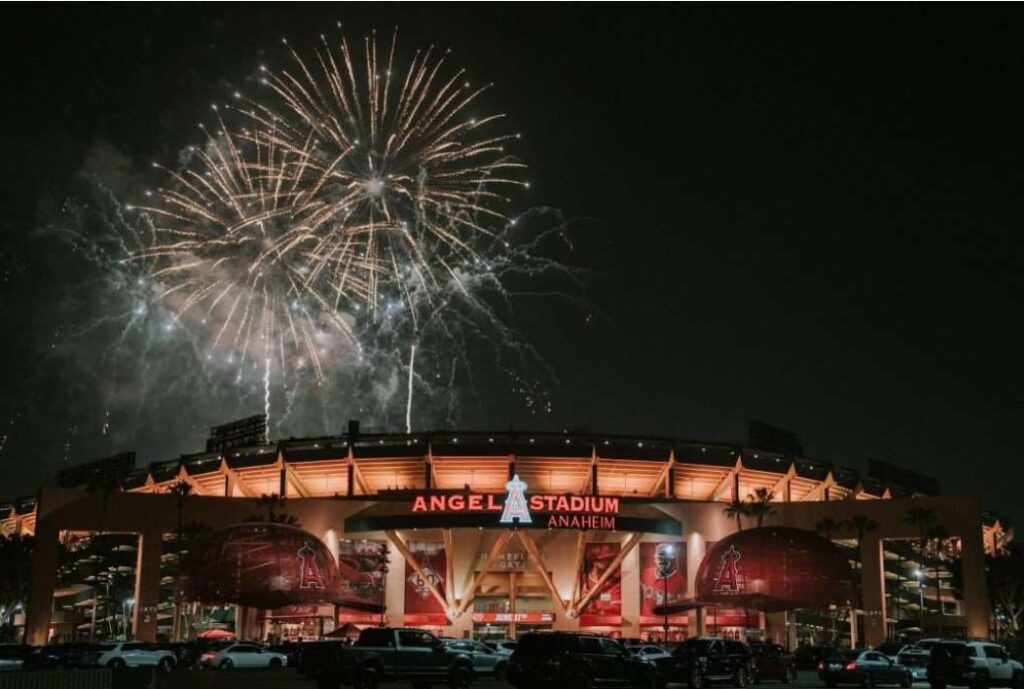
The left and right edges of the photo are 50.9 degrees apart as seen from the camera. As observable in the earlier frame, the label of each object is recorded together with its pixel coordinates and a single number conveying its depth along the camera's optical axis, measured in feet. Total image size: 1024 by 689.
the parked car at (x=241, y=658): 180.24
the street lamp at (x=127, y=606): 344.69
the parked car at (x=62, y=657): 160.76
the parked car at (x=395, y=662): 111.45
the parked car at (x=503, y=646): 161.58
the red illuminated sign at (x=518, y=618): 273.33
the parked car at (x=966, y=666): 120.47
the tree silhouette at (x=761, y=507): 283.59
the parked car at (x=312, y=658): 141.69
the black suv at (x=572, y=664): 100.94
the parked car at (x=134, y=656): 164.45
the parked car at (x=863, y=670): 144.66
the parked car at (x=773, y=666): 161.99
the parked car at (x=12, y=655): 160.97
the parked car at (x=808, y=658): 202.77
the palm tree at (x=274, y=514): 276.00
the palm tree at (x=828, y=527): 284.41
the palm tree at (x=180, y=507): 270.87
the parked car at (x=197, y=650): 194.10
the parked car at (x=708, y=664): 128.98
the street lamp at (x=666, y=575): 253.32
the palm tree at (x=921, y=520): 279.08
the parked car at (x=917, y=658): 164.04
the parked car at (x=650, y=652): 144.87
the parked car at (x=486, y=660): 153.89
